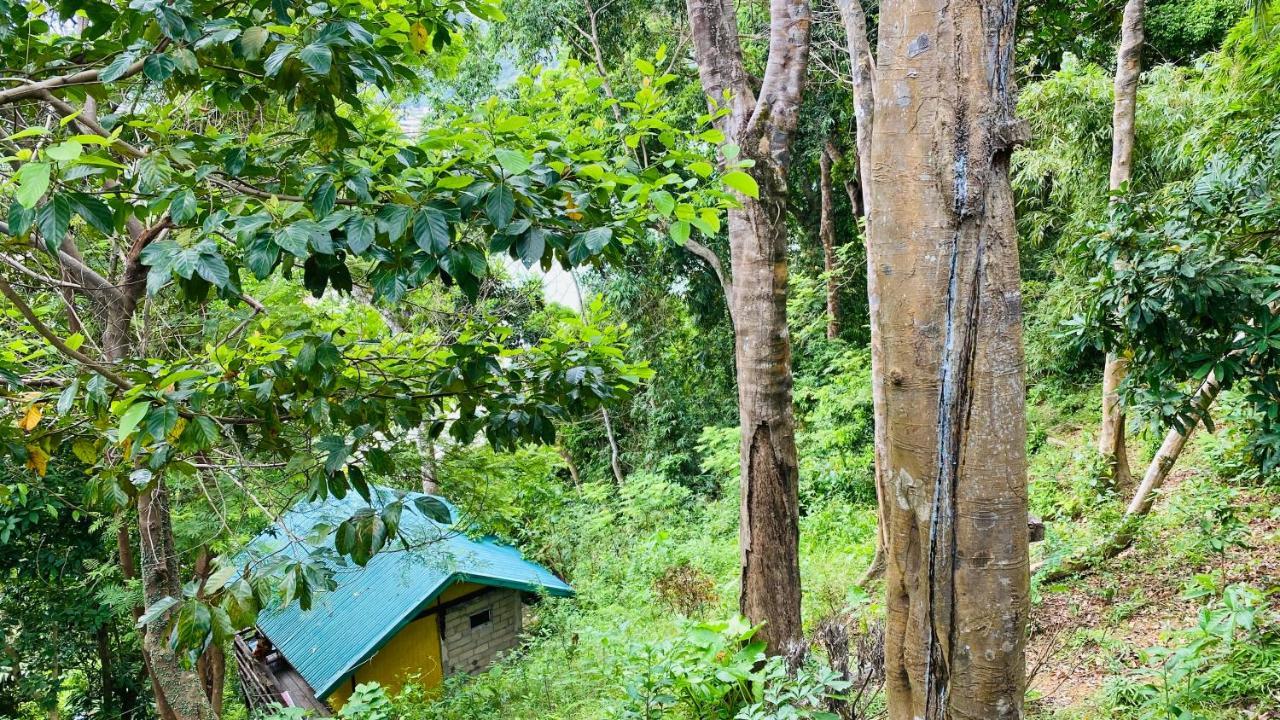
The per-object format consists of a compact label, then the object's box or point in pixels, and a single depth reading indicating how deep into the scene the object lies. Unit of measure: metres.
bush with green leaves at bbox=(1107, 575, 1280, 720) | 2.66
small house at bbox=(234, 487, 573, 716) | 8.61
